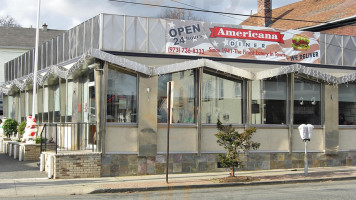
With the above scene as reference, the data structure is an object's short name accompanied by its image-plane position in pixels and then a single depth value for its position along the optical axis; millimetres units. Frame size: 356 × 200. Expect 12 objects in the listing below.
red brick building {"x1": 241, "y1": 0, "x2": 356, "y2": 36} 26109
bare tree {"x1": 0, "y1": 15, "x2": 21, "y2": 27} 67312
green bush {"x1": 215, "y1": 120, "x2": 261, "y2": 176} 15047
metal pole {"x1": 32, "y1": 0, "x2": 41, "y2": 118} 20500
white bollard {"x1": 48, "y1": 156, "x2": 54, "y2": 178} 14984
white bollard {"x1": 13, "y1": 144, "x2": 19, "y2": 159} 20781
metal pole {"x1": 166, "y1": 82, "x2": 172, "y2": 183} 14078
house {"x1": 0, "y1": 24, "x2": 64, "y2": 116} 46312
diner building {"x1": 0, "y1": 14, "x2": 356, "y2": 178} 16062
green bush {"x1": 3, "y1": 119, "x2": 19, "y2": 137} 24342
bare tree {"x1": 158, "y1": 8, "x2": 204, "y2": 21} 28756
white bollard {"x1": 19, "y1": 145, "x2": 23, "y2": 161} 19859
